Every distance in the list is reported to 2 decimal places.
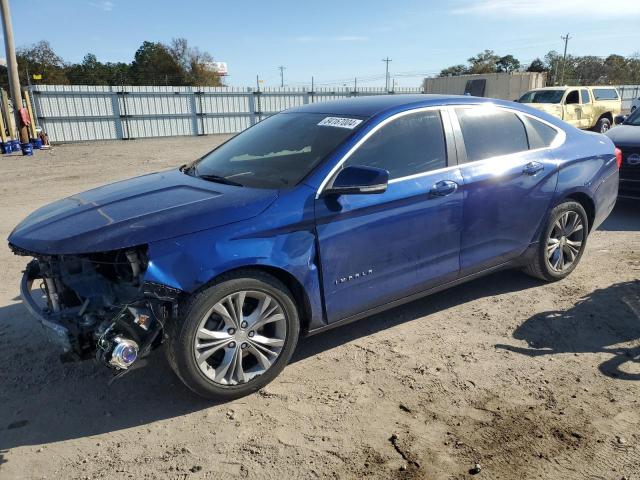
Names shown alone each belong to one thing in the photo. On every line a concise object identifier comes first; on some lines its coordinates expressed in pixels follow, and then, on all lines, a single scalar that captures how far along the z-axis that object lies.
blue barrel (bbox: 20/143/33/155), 16.33
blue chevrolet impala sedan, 2.86
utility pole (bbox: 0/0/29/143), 17.12
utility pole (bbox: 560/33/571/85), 70.69
